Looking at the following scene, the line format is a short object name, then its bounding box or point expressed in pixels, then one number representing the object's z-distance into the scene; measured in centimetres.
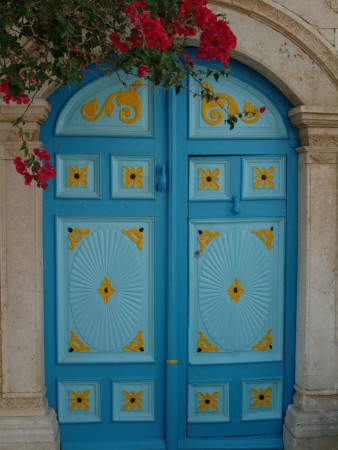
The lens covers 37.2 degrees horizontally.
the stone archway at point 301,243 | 310
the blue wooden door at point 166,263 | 329
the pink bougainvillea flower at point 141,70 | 231
